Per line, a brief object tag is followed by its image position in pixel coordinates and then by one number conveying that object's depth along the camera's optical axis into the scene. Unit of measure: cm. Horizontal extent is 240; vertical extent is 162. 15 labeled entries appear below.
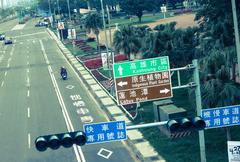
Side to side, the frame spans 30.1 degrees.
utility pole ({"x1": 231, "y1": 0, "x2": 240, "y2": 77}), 1816
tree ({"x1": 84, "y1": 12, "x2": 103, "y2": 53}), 7112
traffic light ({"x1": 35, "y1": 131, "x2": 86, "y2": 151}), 1593
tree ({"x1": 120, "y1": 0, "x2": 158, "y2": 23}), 10419
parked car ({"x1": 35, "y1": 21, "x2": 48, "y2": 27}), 14290
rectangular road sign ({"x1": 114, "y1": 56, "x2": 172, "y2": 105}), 2117
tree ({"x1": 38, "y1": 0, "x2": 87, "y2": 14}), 13762
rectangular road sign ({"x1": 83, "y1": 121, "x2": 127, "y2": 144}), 1864
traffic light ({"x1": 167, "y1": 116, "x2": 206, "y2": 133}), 1642
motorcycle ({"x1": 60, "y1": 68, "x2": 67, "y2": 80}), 5188
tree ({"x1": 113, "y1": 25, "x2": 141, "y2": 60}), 4758
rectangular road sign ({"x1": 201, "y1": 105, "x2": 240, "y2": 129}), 1920
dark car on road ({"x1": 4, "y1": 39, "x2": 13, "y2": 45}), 10138
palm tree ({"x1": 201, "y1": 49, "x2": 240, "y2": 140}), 2203
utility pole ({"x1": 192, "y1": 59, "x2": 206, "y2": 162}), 1888
